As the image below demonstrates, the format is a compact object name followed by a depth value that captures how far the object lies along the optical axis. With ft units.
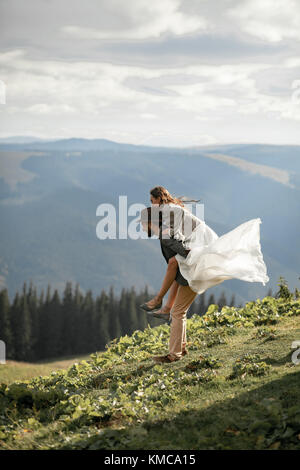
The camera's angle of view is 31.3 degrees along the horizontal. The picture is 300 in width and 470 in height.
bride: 30.66
